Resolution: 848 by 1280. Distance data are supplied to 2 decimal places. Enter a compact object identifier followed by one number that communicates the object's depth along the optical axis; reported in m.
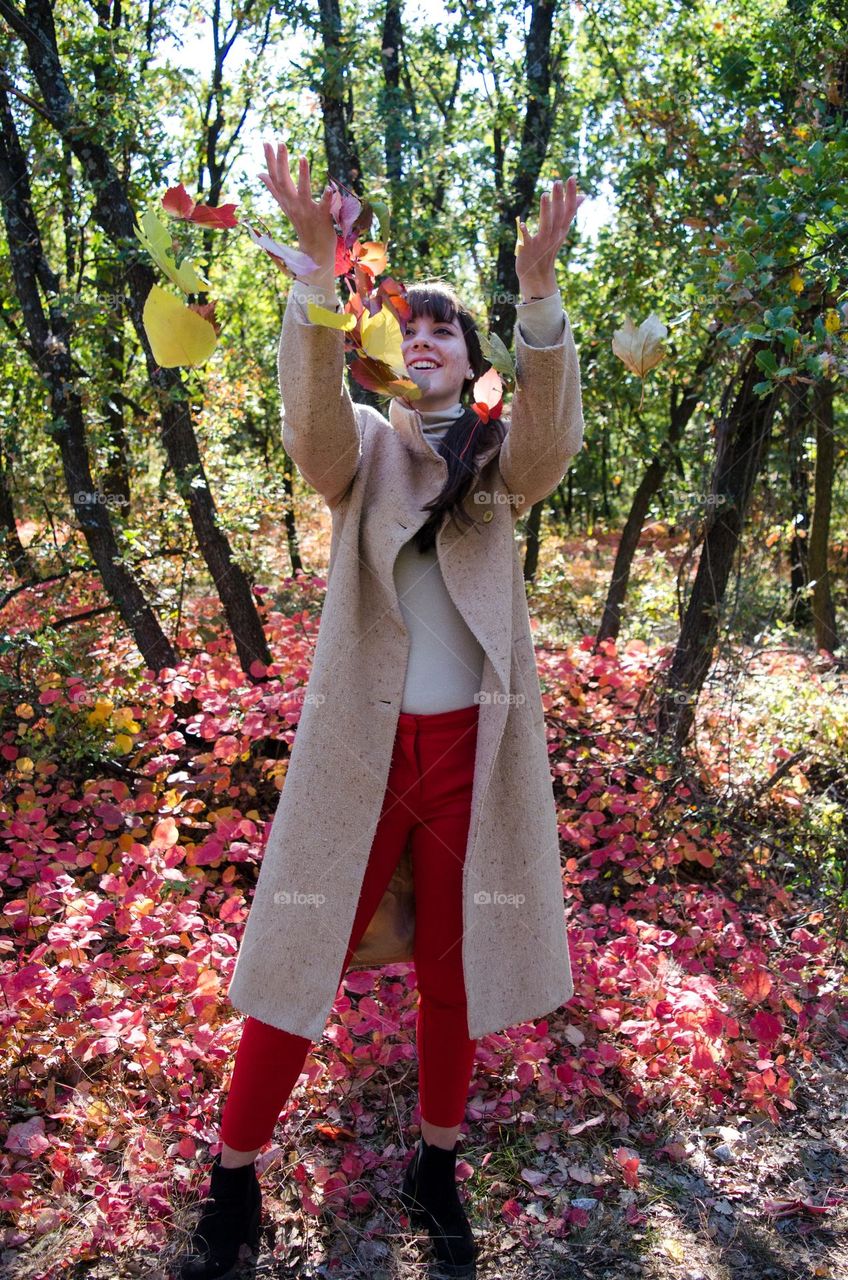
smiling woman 1.73
